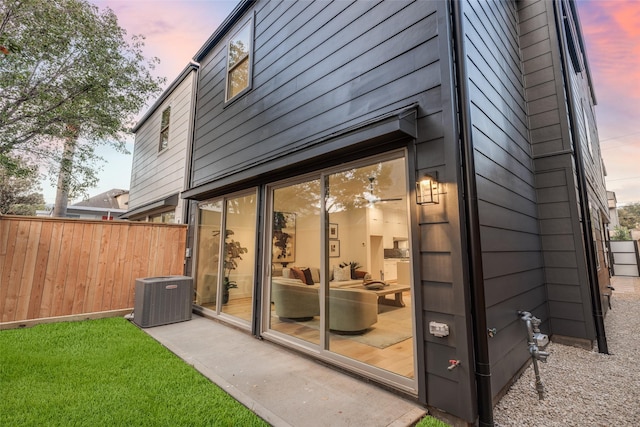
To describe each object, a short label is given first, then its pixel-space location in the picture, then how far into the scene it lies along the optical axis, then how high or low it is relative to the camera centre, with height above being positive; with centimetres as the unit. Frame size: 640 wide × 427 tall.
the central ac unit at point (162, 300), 463 -88
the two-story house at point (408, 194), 229 +64
